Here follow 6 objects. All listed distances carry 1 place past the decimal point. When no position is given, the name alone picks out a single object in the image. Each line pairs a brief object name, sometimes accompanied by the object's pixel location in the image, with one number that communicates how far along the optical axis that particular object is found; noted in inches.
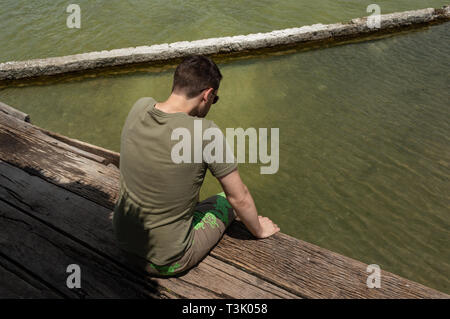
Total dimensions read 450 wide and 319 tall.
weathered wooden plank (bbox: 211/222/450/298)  73.9
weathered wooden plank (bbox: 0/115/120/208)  103.7
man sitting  68.5
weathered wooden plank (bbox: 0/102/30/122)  145.4
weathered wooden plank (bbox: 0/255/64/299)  71.1
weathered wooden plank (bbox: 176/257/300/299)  73.4
